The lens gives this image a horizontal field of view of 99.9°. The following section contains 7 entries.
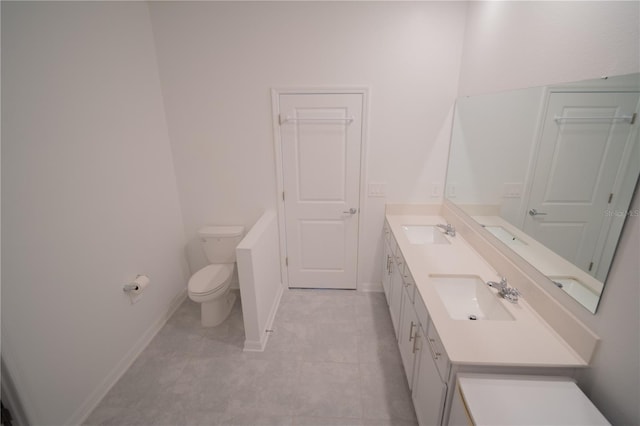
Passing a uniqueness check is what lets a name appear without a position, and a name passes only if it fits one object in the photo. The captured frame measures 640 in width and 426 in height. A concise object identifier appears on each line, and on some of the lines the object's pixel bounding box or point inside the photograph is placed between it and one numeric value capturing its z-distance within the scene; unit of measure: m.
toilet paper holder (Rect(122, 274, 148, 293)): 2.03
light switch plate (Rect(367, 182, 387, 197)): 2.63
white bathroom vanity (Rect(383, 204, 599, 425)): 1.07
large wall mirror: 0.99
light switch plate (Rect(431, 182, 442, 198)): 2.61
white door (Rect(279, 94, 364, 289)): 2.45
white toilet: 2.30
